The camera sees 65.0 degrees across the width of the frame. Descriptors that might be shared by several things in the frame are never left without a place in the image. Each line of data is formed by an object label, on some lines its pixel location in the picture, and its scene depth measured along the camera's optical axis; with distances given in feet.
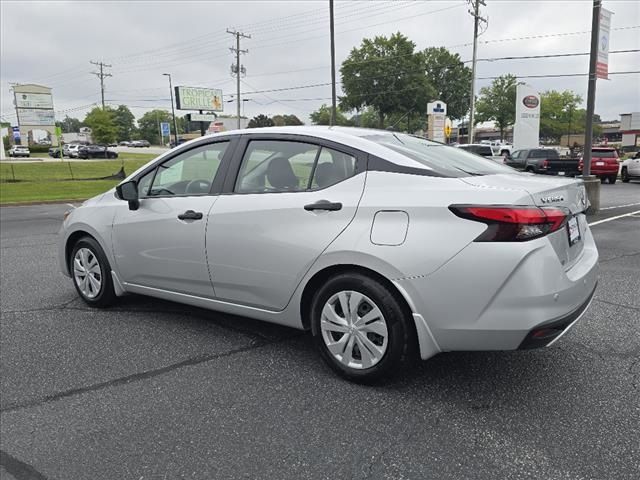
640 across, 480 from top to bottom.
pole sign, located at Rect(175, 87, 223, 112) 203.58
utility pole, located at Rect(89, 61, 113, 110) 262.06
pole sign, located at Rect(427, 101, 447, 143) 108.37
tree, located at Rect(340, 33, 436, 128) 212.23
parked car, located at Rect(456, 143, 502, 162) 97.53
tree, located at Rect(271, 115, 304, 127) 265.42
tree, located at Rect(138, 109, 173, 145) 454.81
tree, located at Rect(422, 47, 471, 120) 255.50
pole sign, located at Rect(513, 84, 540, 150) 107.96
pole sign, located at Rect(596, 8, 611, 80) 37.63
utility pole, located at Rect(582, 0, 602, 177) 37.04
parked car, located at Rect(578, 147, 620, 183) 72.74
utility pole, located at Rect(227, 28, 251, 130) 173.70
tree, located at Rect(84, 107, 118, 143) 186.50
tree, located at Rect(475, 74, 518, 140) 254.06
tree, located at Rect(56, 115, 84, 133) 520.42
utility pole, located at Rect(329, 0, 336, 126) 87.36
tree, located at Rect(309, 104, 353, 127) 336.43
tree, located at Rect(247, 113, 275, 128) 251.93
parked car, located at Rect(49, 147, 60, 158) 190.39
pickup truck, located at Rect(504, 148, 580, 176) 76.13
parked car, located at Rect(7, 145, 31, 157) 188.24
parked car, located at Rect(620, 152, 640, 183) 73.42
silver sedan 8.57
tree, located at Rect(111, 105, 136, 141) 451.53
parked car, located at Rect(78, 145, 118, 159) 176.55
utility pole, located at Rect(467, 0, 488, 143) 125.08
